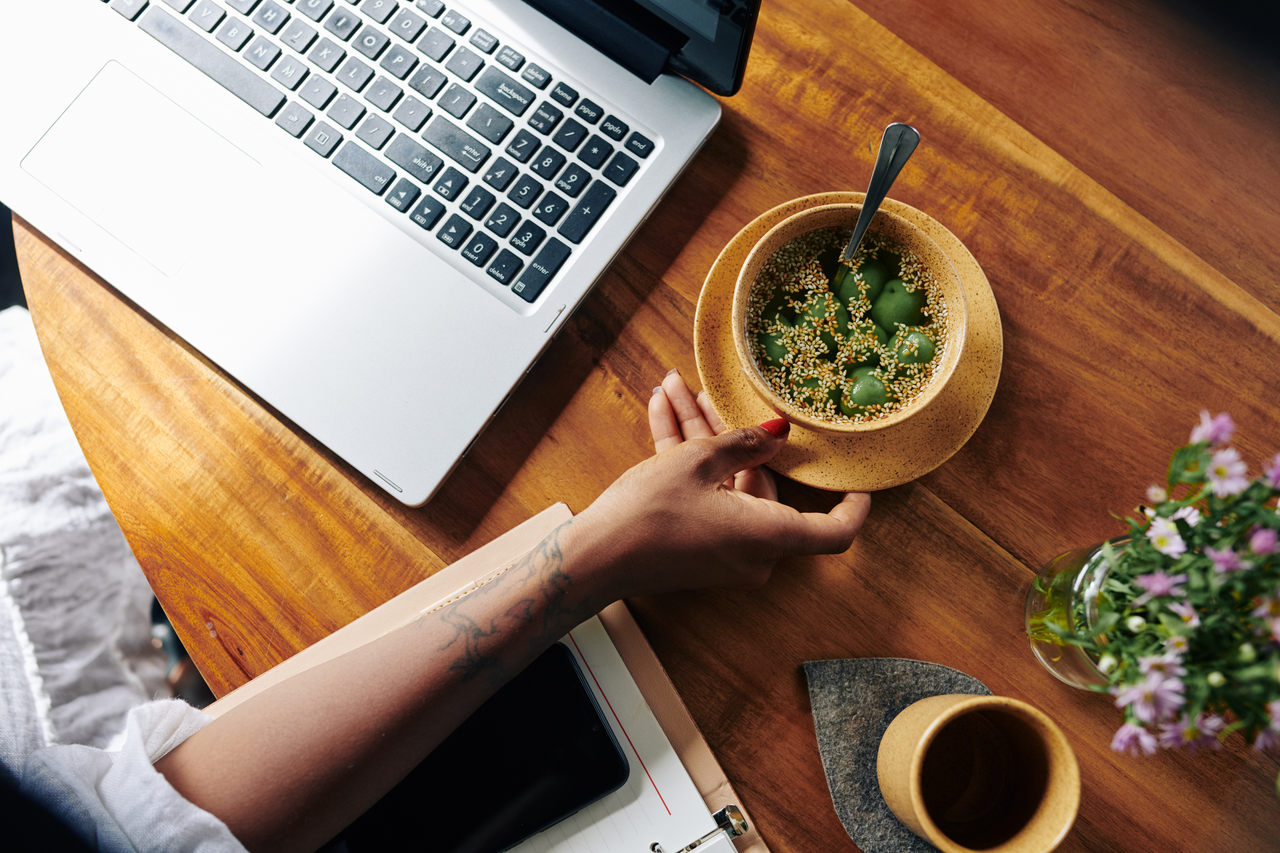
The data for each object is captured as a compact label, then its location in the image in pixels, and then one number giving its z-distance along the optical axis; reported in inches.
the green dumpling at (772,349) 22.7
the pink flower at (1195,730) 15.1
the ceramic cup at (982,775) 19.2
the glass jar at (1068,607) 21.1
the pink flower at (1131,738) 15.8
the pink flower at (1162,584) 15.4
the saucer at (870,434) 23.2
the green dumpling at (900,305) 22.0
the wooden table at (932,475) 24.5
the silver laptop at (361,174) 24.3
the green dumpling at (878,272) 22.4
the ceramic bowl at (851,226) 20.6
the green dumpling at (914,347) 21.9
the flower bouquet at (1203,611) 14.7
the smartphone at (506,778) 23.2
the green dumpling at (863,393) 22.2
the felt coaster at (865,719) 23.7
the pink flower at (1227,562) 14.7
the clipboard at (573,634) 23.7
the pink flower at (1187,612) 15.1
